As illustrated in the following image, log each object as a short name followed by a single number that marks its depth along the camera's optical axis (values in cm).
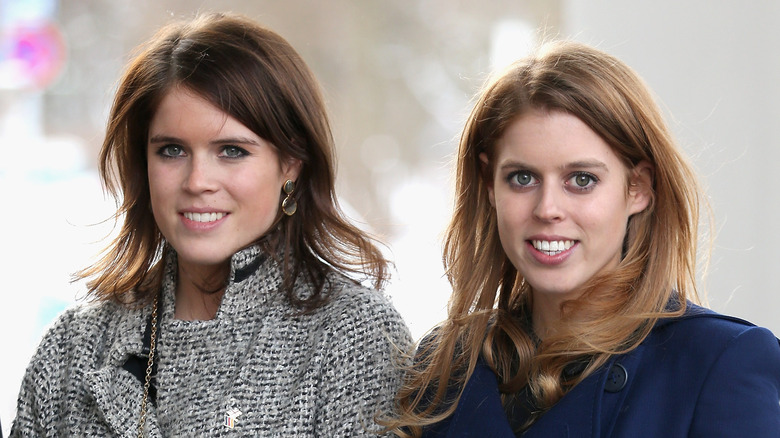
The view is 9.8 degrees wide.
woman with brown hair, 497
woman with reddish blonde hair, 478
